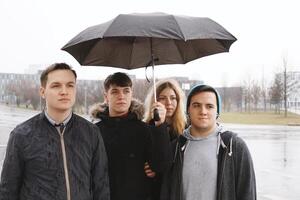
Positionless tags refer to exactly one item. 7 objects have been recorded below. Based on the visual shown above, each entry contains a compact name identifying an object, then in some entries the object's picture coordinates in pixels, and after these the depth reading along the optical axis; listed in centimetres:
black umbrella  264
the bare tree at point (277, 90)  3994
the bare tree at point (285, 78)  3656
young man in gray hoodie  256
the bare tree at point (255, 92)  5328
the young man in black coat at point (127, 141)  272
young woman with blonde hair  327
